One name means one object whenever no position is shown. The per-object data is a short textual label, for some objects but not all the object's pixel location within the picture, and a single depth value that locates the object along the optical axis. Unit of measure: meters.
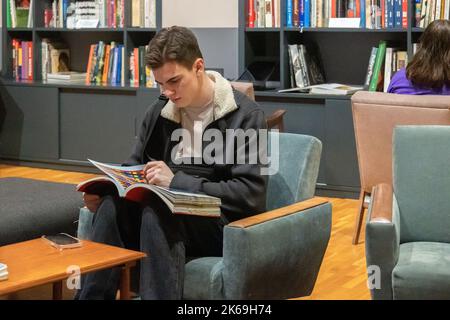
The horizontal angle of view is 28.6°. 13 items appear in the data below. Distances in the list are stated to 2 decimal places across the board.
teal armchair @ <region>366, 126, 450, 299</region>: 3.08
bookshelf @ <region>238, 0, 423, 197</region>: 5.49
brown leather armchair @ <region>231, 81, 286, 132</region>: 4.78
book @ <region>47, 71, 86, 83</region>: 6.57
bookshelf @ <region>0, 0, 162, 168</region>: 6.27
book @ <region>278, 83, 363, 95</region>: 5.52
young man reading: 2.75
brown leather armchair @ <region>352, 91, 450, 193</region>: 4.05
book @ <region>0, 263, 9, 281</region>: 2.45
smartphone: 2.80
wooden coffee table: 2.46
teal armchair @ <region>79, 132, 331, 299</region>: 2.71
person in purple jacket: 4.37
